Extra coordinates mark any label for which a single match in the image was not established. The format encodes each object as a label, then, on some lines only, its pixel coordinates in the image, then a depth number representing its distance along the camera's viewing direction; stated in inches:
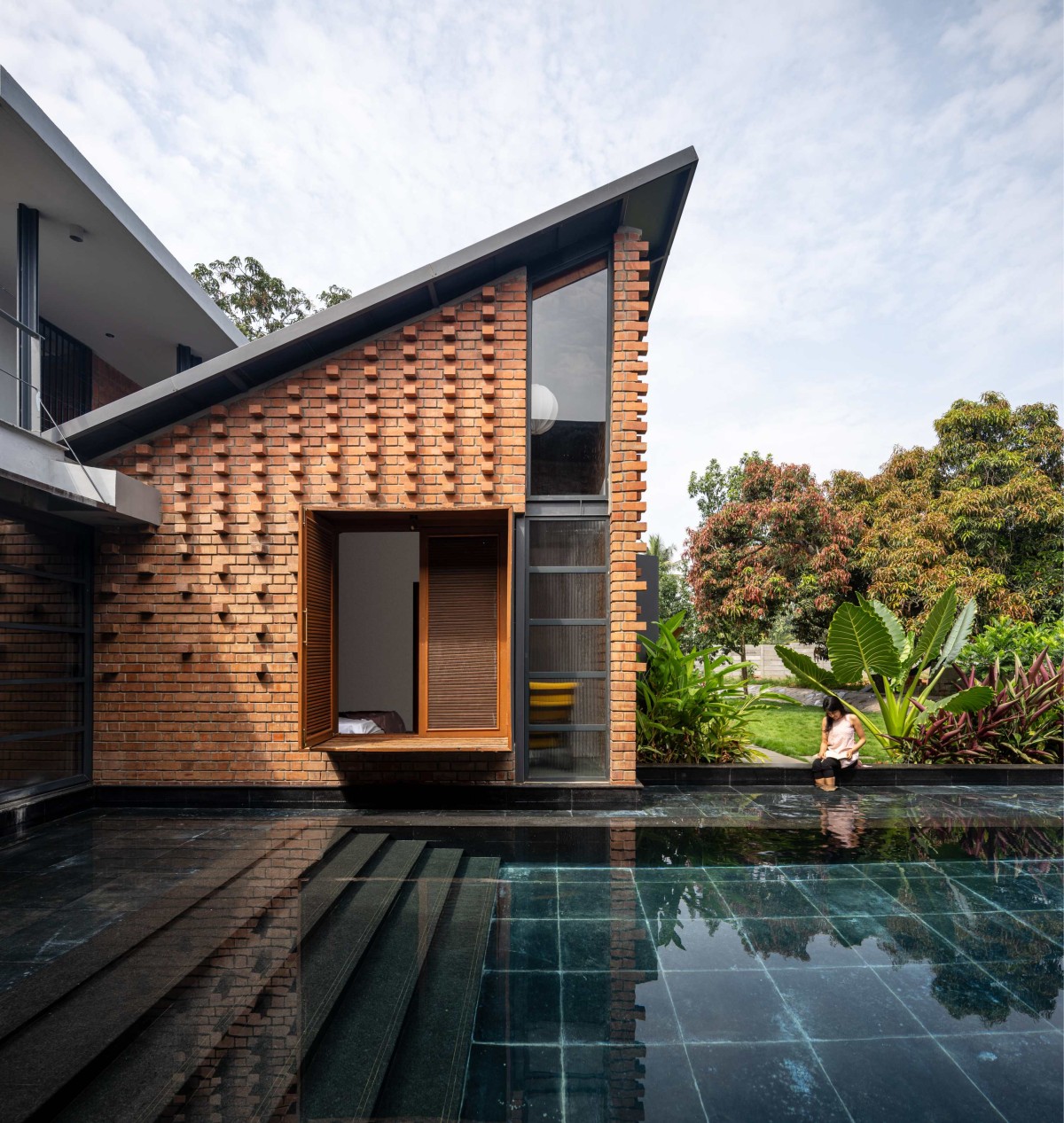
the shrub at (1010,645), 374.6
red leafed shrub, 317.7
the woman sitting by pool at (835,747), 293.9
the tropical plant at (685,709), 306.3
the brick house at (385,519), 258.4
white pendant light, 267.9
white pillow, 306.2
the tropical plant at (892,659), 308.7
